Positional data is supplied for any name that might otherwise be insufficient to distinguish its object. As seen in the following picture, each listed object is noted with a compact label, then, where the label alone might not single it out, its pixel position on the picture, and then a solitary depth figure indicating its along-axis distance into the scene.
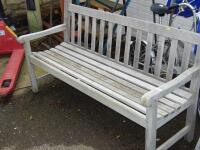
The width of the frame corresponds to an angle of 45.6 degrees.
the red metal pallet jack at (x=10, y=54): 2.94
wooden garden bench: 1.83
